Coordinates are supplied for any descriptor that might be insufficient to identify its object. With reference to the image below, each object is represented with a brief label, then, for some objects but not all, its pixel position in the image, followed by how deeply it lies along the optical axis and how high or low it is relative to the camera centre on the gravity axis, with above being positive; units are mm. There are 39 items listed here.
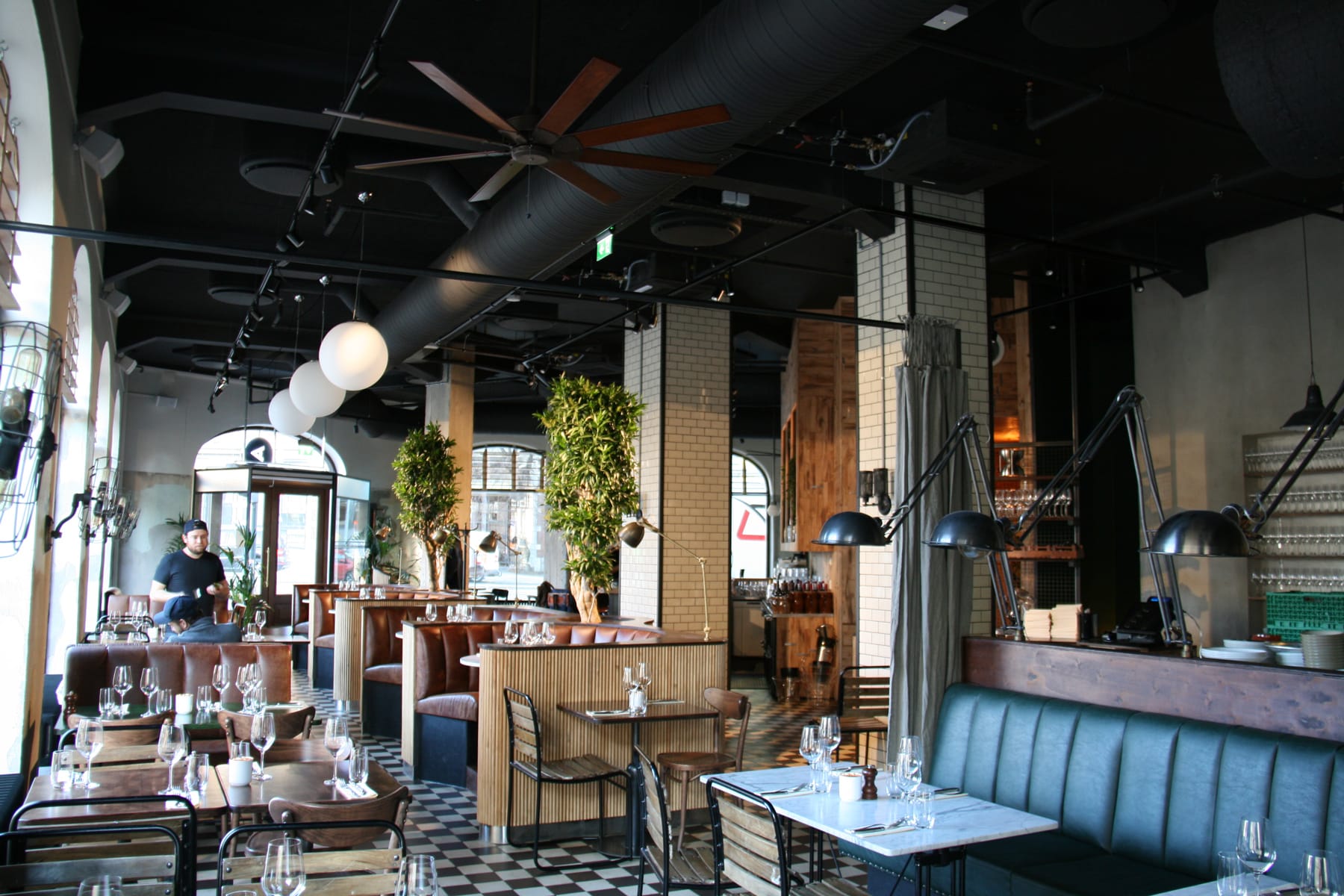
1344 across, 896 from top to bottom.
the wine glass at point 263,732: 4176 -725
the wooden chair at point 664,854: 4160 -1254
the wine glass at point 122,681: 5203 -658
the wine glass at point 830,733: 4336 -755
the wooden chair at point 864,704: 6797 -1020
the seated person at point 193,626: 7883 -609
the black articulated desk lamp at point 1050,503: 4703 +121
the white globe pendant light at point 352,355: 6594 +1190
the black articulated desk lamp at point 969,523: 4777 +97
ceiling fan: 4062 +1721
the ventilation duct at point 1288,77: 2391 +1087
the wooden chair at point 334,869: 2918 -885
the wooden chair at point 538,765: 5891 -1258
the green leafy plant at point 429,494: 13289 +671
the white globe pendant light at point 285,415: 9430 +1164
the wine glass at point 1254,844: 2916 -808
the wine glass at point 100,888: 2096 -677
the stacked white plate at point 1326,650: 4559 -434
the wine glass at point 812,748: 4266 -802
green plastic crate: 8492 -515
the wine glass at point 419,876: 2432 -748
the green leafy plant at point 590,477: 8562 +569
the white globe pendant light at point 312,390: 7852 +1153
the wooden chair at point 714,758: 5867 -1201
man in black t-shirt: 8531 -222
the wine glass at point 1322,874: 2629 -801
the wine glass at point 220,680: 5531 -708
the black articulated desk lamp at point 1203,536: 3844 +46
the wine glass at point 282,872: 2477 -756
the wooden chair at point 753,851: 3533 -1032
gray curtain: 5973 -56
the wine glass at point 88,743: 4148 -800
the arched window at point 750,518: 23406 +651
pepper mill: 4102 -907
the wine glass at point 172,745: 4082 -762
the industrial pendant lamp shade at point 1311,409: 7852 +1029
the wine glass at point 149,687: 4914 -670
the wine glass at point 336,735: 4367 -774
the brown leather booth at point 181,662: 6914 -766
